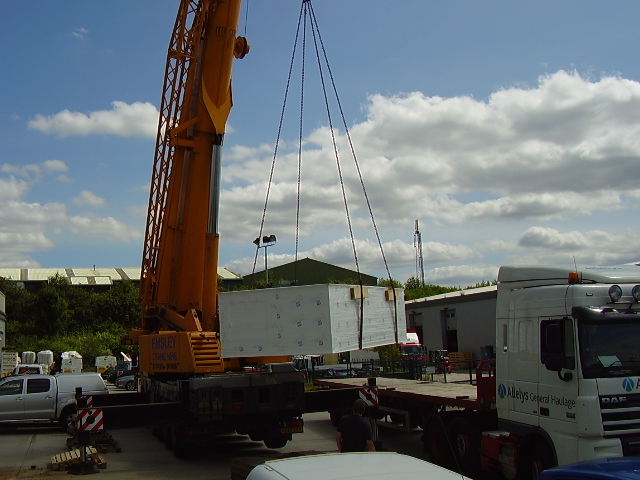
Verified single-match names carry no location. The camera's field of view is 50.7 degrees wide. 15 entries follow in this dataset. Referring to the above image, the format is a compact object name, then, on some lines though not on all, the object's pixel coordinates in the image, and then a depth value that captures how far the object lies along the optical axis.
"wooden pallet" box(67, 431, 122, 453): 14.38
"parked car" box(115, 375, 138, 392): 35.53
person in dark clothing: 7.60
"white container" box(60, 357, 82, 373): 45.56
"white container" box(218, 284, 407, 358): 9.37
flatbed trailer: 10.34
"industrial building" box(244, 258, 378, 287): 74.56
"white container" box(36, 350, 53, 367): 47.88
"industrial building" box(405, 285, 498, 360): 39.03
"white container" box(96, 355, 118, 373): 52.28
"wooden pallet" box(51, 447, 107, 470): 11.98
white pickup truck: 17.48
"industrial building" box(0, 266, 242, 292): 89.19
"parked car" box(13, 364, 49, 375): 33.16
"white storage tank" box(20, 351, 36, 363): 49.81
